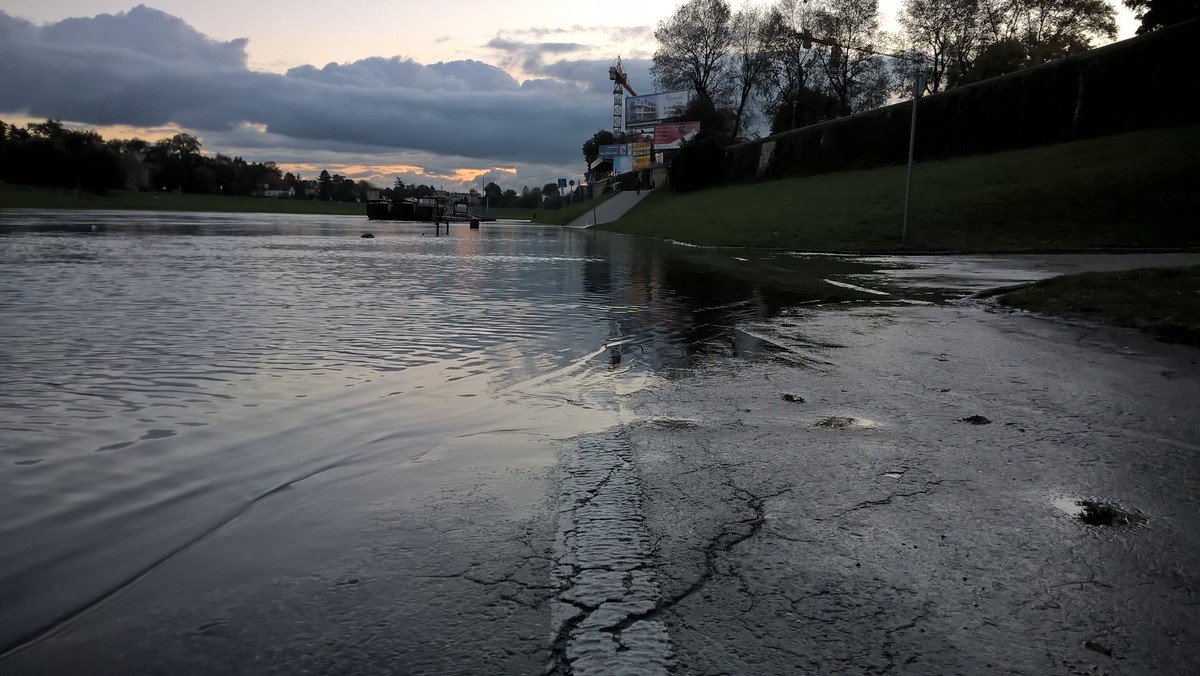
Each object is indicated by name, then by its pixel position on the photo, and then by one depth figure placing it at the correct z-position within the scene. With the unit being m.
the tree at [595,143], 173.12
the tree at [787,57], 77.31
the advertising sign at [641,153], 106.00
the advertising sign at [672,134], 96.31
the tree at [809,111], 77.06
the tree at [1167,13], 34.08
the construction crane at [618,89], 143.75
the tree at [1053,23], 59.81
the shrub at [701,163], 73.81
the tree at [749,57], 82.56
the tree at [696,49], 87.75
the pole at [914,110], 24.50
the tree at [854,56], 73.88
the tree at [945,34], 66.88
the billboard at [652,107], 97.81
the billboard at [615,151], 117.62
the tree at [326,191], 193.50
